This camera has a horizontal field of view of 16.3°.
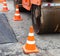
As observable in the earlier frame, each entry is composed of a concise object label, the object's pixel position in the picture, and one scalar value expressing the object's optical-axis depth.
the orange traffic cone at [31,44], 5.18
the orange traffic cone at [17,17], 9.84
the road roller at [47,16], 6.25
